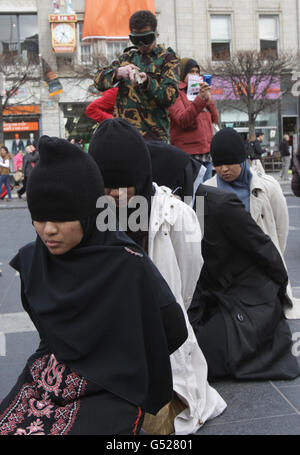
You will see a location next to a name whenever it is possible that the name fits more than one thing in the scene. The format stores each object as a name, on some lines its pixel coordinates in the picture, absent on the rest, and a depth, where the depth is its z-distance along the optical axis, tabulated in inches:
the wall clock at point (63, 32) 919.0
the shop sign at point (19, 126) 933.7
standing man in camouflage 142.9
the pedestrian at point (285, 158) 796.0
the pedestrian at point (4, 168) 673.6
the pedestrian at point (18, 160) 890.1
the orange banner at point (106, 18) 828.6
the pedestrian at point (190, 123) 172.5
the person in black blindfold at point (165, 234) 96.7
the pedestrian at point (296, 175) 255.3
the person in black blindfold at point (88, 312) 76.8
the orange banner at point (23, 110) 894.4
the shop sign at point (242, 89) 841.5
